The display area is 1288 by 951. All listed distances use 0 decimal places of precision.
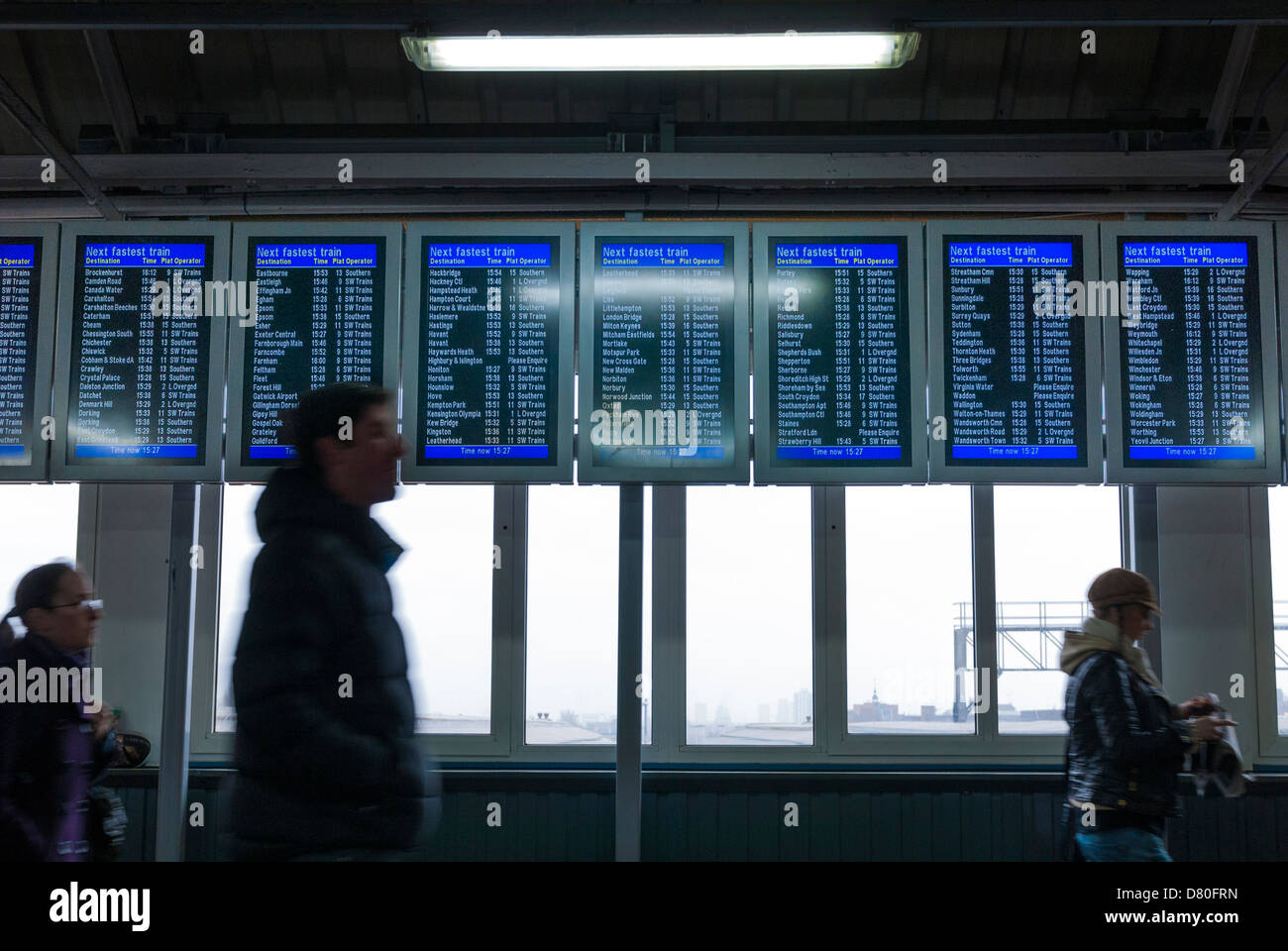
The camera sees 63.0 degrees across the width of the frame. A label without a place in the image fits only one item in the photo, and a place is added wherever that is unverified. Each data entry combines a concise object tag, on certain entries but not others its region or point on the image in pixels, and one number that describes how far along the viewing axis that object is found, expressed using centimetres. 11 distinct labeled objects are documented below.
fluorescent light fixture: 434
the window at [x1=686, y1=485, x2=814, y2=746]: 652
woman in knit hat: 335
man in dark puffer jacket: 210
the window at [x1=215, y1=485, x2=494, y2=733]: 660
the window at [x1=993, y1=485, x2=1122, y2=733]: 653
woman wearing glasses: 287
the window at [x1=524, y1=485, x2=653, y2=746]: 657
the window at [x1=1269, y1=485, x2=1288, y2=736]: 633
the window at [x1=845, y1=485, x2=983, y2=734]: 654
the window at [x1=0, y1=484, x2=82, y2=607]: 646
